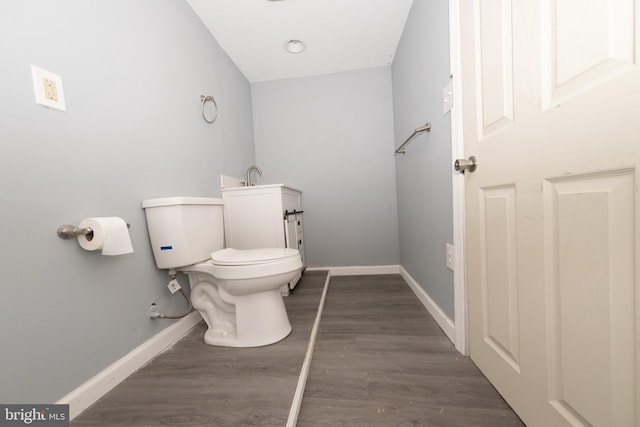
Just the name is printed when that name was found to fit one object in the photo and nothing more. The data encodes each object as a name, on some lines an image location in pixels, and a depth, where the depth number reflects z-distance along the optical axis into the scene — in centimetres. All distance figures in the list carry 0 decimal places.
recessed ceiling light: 183
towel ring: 153
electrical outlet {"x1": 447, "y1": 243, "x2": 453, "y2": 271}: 111
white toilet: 108
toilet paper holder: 76
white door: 45
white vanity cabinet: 167
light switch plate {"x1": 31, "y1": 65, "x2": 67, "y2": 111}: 72
